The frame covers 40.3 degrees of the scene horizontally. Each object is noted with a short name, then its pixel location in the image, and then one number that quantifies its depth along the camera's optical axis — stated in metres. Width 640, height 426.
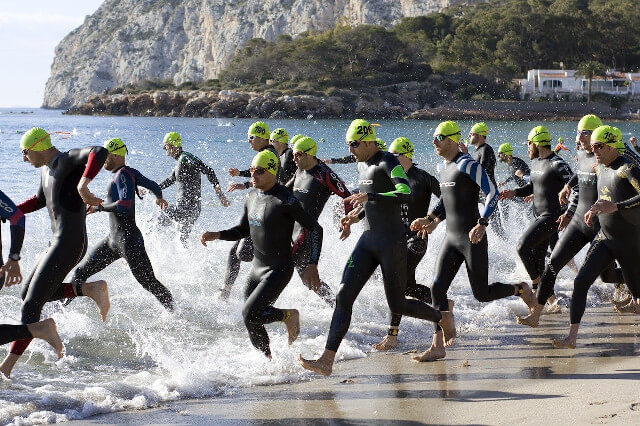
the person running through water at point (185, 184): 11.41
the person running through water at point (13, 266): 6.28
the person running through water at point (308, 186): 8.27
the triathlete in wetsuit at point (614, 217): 7.09
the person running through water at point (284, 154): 9.62
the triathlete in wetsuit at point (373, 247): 6.52
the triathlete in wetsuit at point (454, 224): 7.20
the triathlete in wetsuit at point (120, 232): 8.60
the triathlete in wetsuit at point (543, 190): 9.16
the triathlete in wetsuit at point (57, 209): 6.73
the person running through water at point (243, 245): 9.20
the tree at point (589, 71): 95.50
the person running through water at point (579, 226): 8.02
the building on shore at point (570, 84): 97.88
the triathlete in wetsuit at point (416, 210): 8.26
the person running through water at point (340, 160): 11.02
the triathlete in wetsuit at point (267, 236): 6.81
